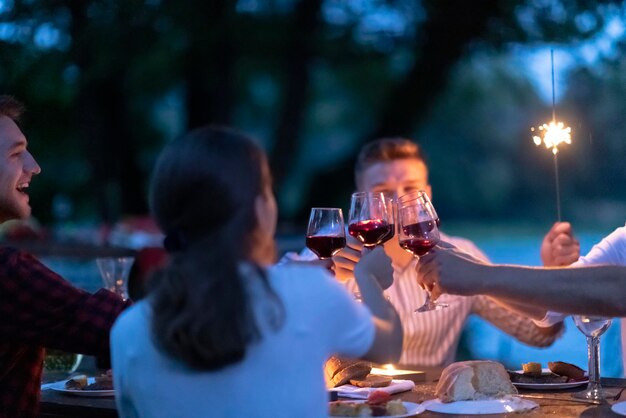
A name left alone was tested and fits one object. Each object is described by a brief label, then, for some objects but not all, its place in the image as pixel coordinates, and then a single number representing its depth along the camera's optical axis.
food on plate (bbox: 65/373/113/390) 2.91
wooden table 2.42
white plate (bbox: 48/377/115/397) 2.86
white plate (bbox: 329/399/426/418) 2.39
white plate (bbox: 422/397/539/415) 2.45
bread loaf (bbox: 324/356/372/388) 2.91
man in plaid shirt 2.42
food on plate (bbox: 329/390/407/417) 2.38
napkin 2.74
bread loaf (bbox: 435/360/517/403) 2.57
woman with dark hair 1.69
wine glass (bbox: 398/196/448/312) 2.74
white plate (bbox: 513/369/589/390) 2.80
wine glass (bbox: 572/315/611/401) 2.65
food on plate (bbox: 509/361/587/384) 2.85
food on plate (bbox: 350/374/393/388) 2.85
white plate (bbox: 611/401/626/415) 2.38
